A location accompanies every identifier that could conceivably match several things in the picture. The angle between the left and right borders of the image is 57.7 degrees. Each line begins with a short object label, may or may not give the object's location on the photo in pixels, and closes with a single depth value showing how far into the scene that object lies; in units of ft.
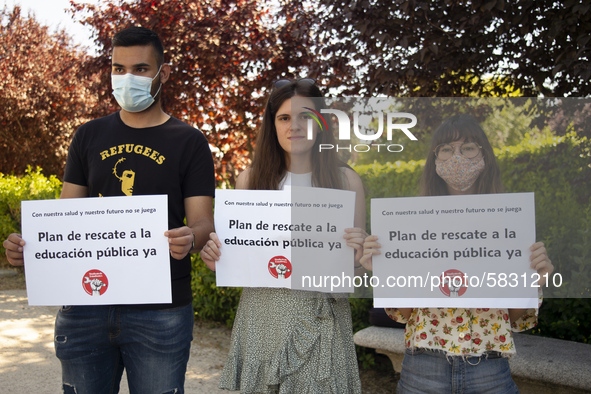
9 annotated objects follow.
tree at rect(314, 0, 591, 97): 12.94
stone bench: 10.69
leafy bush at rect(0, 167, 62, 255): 29.76
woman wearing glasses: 6.65
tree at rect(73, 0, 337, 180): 25.98
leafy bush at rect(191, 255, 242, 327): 18.78
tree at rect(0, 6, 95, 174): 47.03
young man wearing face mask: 7.39
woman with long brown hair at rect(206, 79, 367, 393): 7.42
